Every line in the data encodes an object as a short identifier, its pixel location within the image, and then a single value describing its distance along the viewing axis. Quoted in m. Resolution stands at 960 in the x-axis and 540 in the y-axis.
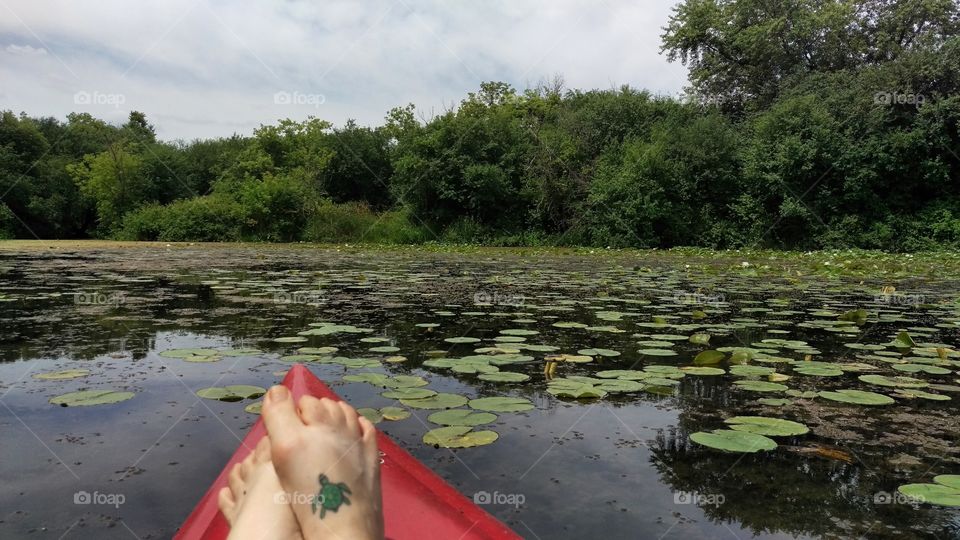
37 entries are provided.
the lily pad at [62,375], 2.24
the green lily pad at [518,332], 3.34
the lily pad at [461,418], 1.82
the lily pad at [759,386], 2.28
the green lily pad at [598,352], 2.86
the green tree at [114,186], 22.72
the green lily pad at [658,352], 2.82
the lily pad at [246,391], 2.06
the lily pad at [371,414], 1.85
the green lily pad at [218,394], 2.04
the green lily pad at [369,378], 2.28
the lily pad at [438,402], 1.99
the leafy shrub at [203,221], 19.20
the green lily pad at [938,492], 1.31
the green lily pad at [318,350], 2.76
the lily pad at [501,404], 1.98
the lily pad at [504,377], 2.34
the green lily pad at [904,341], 3.10
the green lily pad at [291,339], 3.04
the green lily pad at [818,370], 2.46
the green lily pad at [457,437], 1.64
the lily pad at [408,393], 2.07
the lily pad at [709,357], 2.63
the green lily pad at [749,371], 2.53
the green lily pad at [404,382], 2.24
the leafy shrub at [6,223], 20.83
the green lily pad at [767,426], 1.77
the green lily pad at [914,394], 2.19
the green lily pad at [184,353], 2.64
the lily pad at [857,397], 2.08
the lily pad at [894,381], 2.35
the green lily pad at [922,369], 2.54
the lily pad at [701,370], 2.51
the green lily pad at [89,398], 1.92
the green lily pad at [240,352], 2.71
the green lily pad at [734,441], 1.64
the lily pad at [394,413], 1.87
